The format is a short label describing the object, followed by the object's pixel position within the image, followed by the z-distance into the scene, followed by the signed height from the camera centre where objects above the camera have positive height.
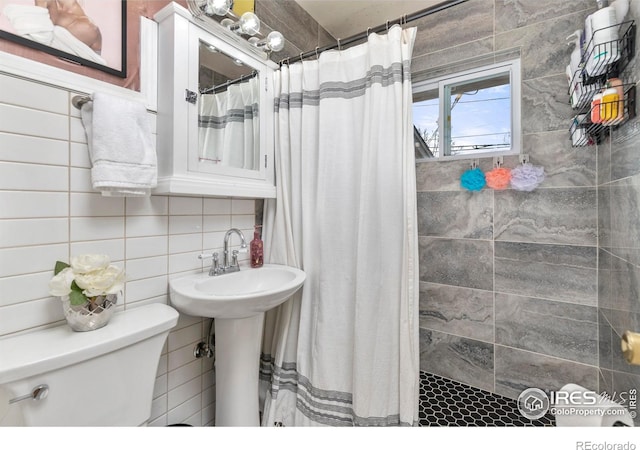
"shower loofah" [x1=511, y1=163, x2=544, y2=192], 1.48 +0.26
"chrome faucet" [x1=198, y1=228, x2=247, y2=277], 1.36 -0.17
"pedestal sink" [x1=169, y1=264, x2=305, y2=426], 1.14 -0.53
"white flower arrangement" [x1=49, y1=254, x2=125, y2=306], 0.84 -0.17
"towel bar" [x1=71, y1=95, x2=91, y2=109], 0.96 +0.44
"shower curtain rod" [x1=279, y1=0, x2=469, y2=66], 1.25 +0.97
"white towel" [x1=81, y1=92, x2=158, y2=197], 0.94 +0.28
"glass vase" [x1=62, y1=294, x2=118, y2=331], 0.87 -0.28
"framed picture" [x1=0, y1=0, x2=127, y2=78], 0.87 +0.68
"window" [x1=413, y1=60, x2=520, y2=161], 1.65 +0.73
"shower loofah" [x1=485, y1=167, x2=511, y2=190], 1.55 +0.27
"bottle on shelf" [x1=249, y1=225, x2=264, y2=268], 1.56 -0.15
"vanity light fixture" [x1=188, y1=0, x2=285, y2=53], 1.16 +0.94
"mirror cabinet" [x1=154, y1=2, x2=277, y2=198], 1.15 +0.54
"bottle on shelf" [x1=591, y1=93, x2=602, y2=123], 1.02 +0.44
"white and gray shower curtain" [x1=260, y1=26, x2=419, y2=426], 1.29 -0.07
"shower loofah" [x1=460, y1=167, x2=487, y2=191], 1.62 +0.27
